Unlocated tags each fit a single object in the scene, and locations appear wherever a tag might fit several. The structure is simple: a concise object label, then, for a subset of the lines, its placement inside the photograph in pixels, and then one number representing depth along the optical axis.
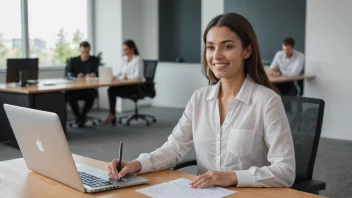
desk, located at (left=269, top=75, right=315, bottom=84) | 6.09
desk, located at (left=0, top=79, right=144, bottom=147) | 5.47
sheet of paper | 1.60
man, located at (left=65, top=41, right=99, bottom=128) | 7.14
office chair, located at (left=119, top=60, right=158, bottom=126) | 7.00
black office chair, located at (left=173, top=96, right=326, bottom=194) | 2.21
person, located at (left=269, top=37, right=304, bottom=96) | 6.57
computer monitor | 5.74
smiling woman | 1.79
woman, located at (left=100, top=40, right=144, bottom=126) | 7.02
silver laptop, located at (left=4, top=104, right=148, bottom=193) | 1.60
